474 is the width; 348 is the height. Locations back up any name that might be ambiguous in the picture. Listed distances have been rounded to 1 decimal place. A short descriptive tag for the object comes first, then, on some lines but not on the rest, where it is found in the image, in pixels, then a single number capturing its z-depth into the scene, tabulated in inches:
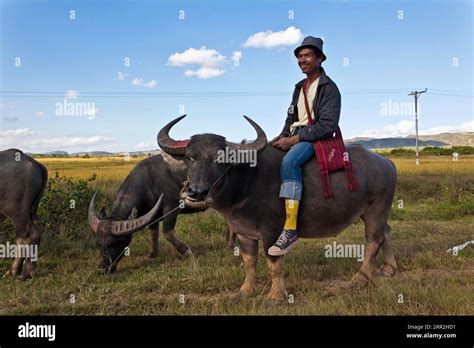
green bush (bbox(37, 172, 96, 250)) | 283.6
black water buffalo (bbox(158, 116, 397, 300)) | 153.2
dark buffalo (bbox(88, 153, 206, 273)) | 219.8
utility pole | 1595.0
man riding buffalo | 162.9
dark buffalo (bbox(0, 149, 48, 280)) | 214.4
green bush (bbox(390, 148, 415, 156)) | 2150.8
